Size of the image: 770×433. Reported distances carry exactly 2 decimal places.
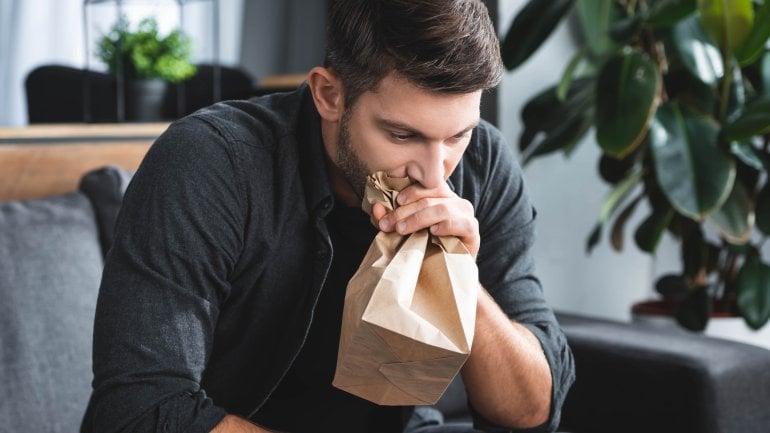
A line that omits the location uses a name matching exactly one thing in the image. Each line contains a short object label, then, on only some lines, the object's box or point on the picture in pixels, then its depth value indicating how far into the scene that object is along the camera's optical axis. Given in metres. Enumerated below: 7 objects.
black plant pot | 1.99
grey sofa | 1.39
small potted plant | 1.95
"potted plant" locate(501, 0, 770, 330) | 1.82
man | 1.04
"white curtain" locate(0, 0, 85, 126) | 3.68
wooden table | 1.65
